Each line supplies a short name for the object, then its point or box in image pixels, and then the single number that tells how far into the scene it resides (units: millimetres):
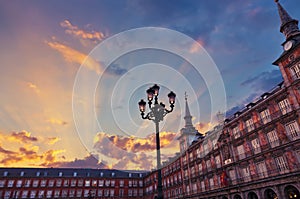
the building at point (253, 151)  21891
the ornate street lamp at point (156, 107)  10695
